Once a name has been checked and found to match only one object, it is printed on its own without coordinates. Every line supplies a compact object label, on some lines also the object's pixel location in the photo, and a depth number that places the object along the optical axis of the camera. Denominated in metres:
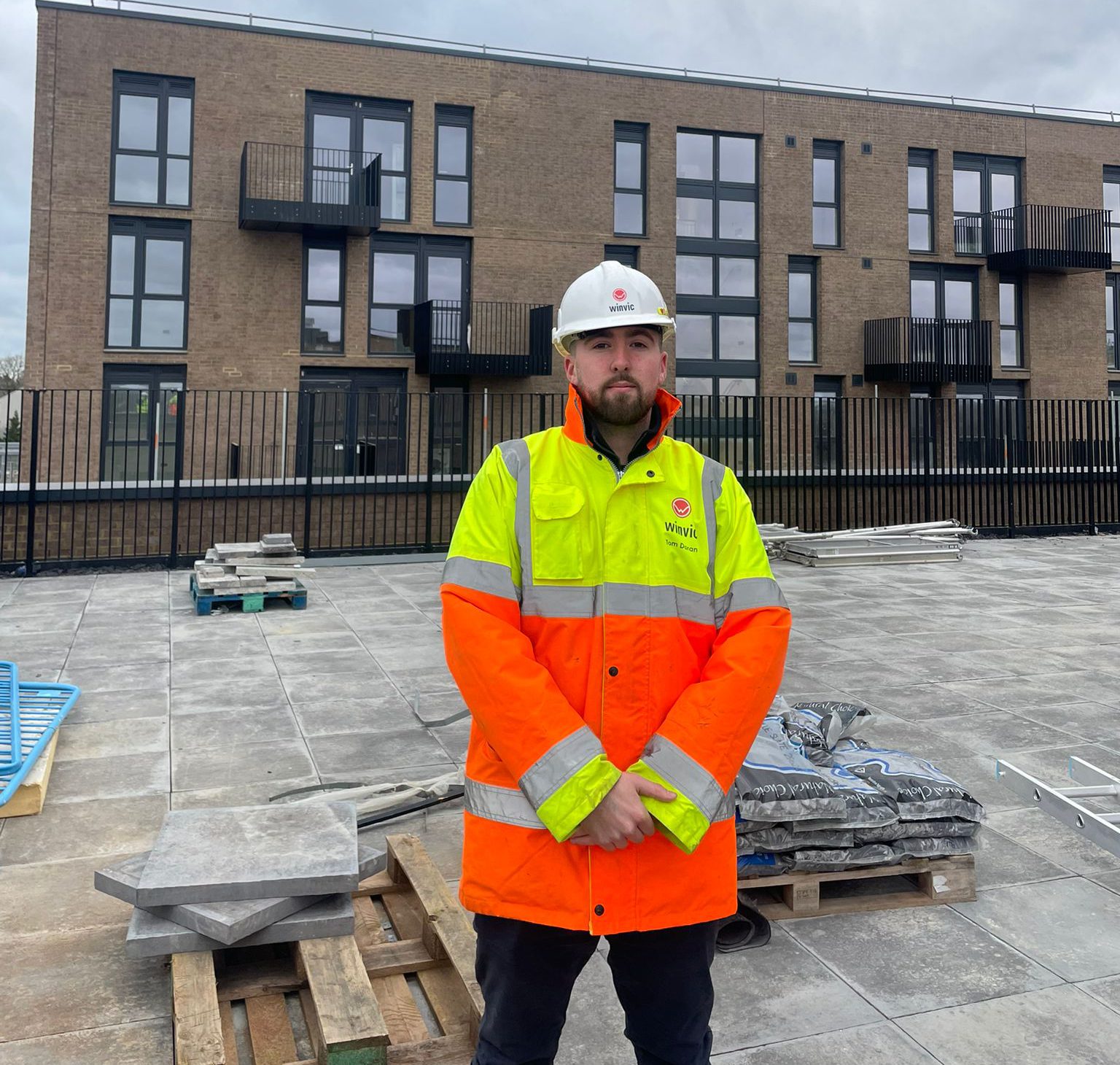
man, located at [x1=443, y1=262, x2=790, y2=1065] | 2.12
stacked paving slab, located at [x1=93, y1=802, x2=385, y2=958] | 3.13
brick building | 20.77
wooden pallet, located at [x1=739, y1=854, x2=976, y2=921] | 3.74
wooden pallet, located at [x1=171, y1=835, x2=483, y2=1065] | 2.70
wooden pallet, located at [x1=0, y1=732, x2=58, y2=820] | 4.76
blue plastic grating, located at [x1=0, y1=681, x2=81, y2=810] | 4.88
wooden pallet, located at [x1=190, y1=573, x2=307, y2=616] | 10.44
